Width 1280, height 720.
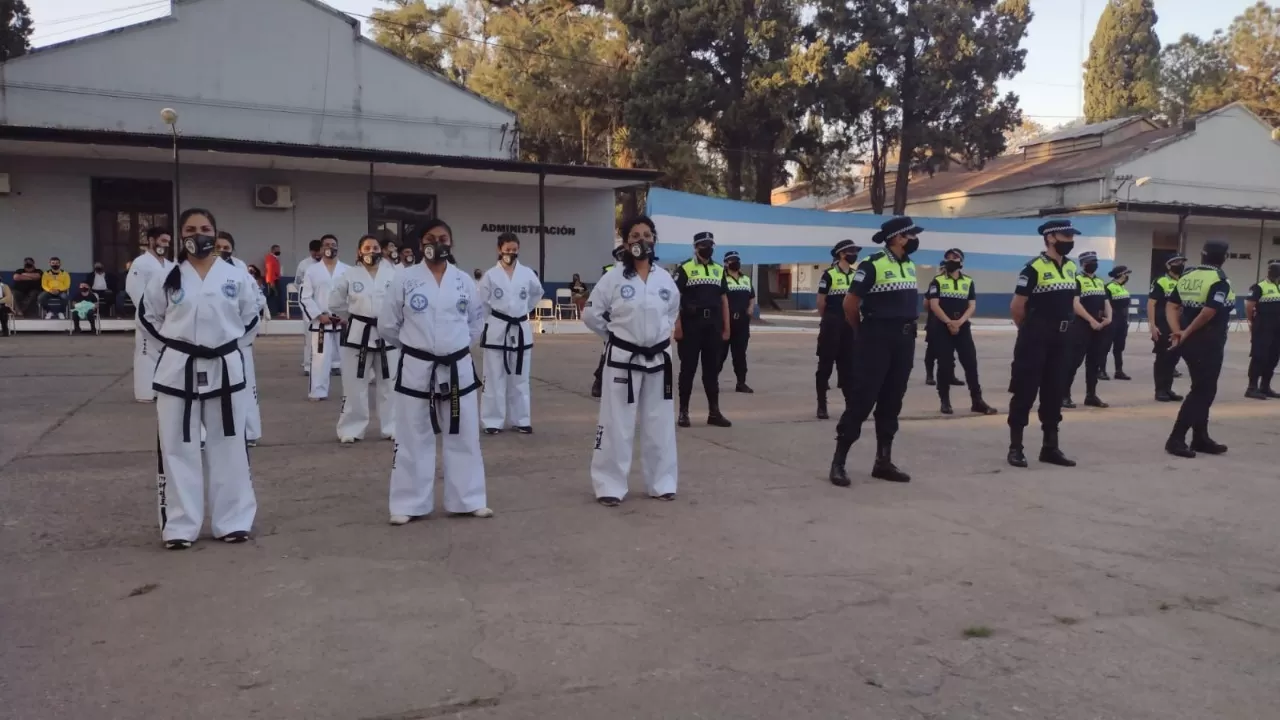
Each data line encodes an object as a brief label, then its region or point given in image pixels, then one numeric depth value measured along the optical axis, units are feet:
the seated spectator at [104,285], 70.90
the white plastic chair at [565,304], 84.69
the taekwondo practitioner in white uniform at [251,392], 23.03
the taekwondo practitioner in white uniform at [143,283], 30.63
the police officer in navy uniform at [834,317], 34.60
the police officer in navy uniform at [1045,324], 25.07
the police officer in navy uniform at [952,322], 36.09
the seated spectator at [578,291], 85.05
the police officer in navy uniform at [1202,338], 26.81
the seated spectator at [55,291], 67.97
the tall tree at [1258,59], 163.63
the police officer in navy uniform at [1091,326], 35.83
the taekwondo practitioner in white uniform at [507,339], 29.17
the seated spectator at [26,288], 70.23
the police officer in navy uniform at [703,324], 31.14
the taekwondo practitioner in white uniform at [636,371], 20.88
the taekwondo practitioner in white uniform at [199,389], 16.88
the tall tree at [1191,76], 173.88
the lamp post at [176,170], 61.98
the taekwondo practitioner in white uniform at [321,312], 33.60
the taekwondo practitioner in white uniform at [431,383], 18.92
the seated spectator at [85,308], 65.98
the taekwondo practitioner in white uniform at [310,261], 34.63
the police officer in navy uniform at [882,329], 22.59
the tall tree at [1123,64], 164.55
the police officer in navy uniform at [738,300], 39.68
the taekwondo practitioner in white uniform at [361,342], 27.78
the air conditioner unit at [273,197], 78.64
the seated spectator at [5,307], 63.62
